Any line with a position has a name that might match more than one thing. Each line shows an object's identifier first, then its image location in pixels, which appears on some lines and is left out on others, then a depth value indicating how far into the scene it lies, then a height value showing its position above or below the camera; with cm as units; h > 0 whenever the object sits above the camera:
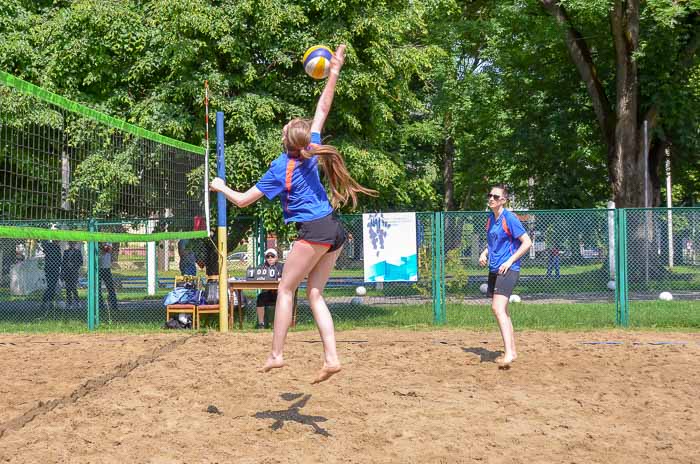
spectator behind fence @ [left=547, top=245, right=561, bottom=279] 1428 -11
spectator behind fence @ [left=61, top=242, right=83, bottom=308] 1539 -26
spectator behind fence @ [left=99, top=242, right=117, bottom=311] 1536 -29
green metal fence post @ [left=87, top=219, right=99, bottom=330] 1335 -43
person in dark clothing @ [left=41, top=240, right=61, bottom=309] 1559 -24
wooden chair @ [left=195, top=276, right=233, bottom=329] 1271 -85
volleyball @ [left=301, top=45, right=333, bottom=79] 700 +176
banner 1315 +15
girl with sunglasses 849 +5
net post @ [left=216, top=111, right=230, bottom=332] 1159 +36
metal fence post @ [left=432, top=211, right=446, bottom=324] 1310 -36
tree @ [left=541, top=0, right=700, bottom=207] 1906 +481
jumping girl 550 +34
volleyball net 1079 +114
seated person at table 1269 -69
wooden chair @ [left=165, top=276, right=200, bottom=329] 1282 -85
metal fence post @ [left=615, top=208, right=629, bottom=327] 1266 -25
